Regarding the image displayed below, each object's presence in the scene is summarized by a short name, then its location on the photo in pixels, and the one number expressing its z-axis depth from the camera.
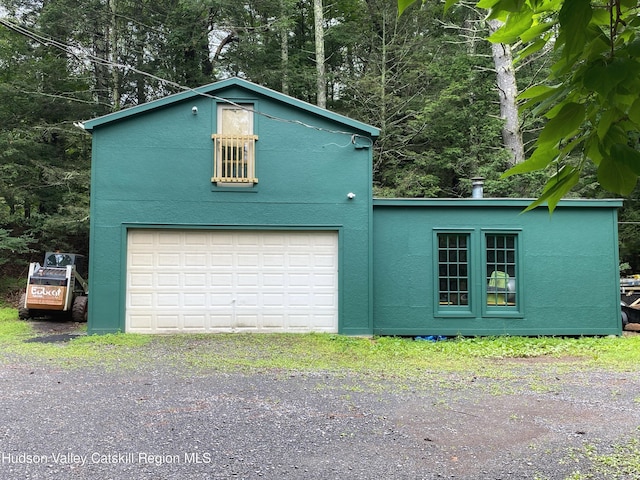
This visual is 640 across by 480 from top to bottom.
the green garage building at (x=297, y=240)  8.92
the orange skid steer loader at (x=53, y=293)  10.84
